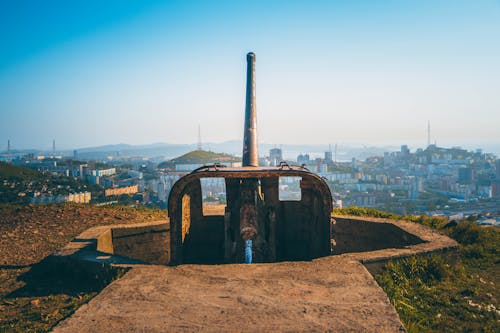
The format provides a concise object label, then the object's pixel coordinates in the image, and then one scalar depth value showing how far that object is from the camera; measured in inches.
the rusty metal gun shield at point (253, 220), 266.1
